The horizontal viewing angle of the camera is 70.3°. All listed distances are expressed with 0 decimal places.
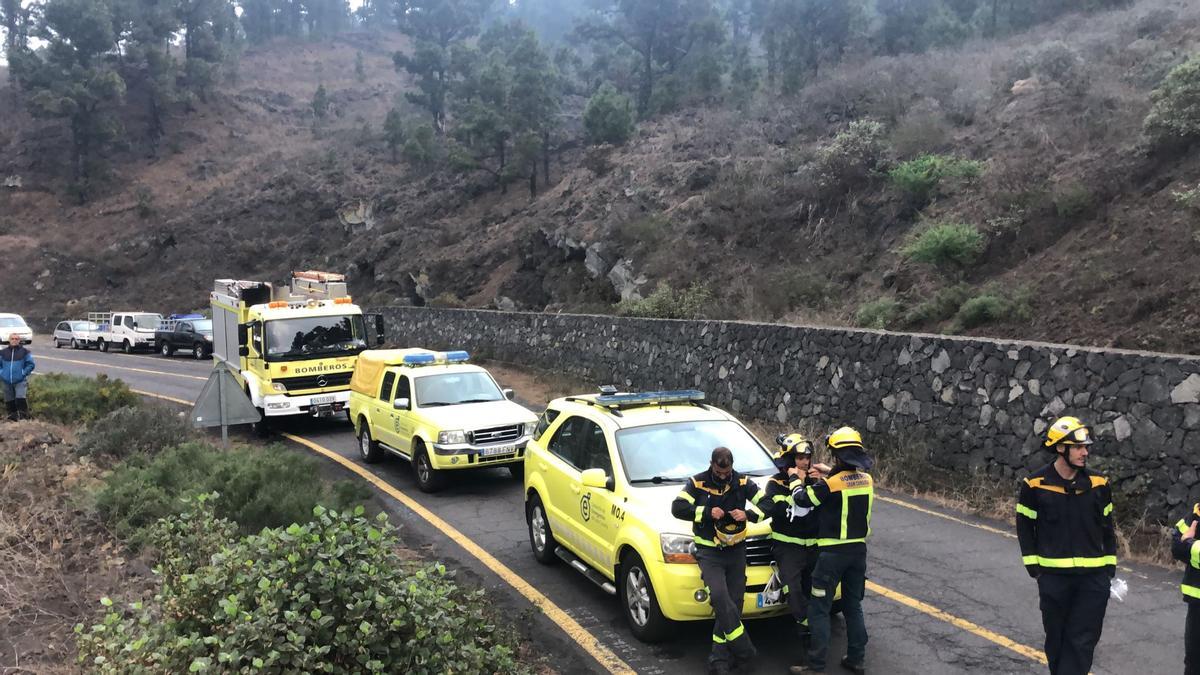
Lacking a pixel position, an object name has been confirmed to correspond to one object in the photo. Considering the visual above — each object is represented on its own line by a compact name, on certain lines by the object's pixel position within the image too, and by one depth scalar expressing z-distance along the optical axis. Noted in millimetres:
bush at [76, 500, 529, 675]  4016
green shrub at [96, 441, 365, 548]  7961
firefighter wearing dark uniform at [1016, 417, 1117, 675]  4824
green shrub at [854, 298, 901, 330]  17203
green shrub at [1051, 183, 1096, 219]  17406
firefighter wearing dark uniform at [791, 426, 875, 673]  5559
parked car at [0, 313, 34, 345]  34244
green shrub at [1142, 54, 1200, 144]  17141
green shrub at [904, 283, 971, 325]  16641
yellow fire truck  15945
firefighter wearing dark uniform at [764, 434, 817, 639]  5788
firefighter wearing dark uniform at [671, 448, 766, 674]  5559
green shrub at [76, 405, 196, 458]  11273
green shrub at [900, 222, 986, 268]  18219
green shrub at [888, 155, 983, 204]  21688
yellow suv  5941
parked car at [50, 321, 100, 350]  38688
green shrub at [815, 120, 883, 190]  24719
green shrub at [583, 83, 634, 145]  38094
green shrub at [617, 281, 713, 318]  22525
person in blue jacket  13062
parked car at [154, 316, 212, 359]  33719
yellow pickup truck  11078
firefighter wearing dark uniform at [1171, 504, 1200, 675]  4695
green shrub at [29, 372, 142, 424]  14562
